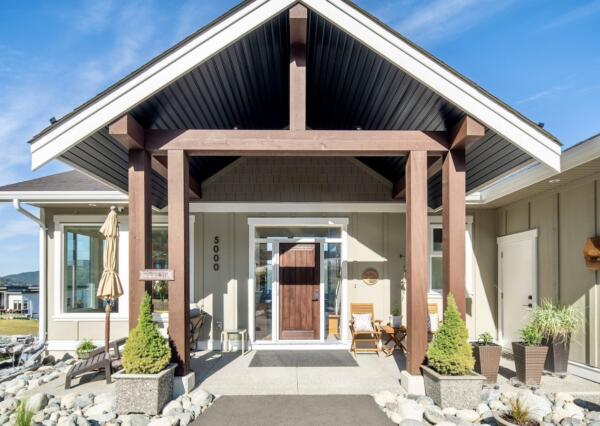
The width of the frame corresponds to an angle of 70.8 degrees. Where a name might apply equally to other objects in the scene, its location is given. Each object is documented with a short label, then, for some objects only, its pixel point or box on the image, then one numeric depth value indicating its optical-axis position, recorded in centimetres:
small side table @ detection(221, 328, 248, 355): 693
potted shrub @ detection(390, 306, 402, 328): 708
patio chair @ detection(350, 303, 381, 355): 681
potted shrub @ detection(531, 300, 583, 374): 531
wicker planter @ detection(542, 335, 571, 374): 544
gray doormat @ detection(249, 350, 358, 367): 615
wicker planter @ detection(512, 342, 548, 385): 521
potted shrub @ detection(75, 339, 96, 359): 692
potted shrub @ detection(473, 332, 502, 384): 525
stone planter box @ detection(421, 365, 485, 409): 423
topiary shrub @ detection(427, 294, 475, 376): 429
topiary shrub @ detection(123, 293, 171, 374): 422
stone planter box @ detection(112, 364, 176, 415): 416
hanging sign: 456
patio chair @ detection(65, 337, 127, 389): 521
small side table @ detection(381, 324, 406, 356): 671
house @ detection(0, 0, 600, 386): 443
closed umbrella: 585
